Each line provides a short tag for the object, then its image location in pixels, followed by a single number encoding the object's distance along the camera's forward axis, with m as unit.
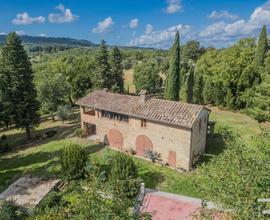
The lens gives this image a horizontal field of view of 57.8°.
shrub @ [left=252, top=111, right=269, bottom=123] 34.25
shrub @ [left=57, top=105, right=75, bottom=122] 41.47
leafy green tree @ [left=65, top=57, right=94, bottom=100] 55.04
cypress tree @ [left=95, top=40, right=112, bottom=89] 49.09
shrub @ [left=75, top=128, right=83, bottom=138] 33.88
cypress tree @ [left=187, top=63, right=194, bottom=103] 51.75
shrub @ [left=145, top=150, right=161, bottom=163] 26.75
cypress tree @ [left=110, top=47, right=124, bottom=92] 52.38
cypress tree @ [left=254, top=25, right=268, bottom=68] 50.73
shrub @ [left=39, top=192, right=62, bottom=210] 18.47
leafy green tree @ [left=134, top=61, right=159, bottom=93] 64.19
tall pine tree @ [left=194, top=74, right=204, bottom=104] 54.47
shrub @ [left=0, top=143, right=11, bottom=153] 31.58
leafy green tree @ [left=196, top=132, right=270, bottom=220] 8.81
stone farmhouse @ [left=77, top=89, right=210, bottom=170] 25.00
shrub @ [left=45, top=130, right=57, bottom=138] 35.59
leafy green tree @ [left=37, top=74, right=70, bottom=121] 42.00
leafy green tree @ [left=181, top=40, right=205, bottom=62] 87.00
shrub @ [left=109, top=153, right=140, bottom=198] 19.61
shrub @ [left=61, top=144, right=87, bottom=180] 21.89
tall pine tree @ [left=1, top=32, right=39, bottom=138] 32.31
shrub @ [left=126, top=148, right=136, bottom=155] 28.83
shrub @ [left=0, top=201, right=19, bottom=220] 16.53
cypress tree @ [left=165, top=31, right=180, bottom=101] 47.59
